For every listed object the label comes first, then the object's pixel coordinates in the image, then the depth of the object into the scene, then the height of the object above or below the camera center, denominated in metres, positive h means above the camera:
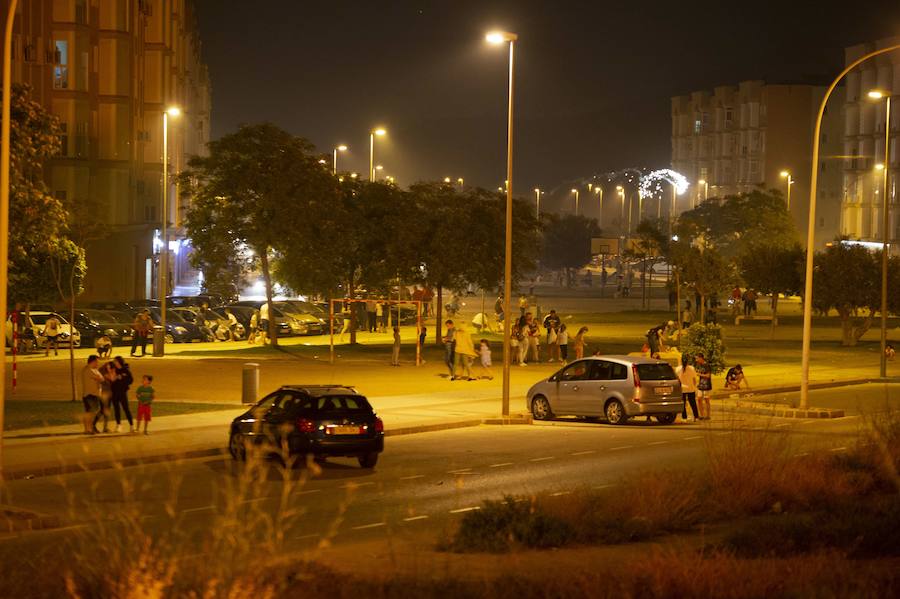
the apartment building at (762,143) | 131.25 +18.48
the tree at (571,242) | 139.88 +5.51
